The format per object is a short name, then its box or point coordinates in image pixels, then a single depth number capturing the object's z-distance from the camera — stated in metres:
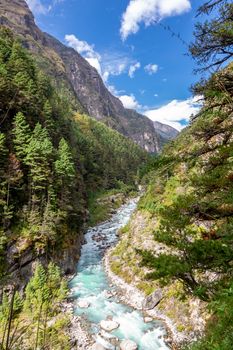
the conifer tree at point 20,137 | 37.54
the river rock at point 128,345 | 23.41
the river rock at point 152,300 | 29.73
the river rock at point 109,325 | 26.31
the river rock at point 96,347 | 23.35
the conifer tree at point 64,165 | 41.82
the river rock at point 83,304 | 30.41
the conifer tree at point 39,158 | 37.18
